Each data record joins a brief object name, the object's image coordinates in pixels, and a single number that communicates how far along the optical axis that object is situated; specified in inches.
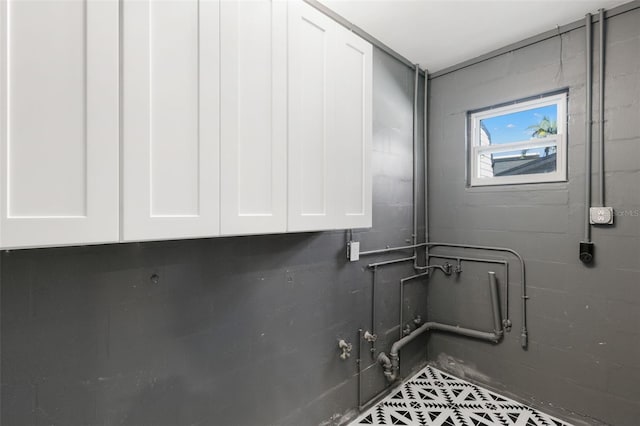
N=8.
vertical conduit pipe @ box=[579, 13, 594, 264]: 77.9
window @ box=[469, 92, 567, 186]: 86.7
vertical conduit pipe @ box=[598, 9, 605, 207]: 76.2
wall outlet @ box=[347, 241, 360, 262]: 82.3
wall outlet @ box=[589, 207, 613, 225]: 74.7
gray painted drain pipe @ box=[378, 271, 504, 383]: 90.7
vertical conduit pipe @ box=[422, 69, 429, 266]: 110.0
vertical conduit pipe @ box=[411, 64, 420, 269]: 104.8
